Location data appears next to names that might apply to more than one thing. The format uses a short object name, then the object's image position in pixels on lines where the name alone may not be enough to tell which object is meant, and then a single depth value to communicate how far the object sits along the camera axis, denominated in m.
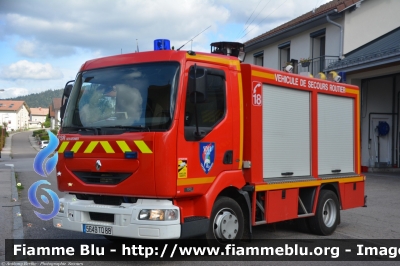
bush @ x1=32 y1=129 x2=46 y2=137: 81.40
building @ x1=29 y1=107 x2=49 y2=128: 183.73
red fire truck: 6.25
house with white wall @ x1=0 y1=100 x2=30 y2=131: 130.88
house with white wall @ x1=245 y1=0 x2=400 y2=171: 21.06
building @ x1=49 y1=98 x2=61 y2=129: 92.78
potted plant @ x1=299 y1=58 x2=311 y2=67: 18.41
